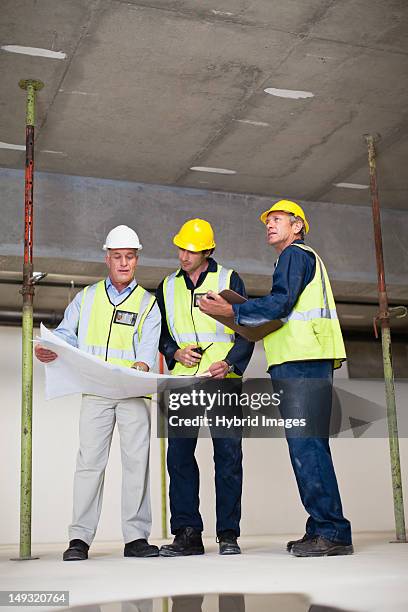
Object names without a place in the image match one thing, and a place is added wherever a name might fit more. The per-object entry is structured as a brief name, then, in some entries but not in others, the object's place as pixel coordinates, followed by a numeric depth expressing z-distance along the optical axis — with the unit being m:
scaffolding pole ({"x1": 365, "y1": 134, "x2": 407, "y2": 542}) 5.23
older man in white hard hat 3.98
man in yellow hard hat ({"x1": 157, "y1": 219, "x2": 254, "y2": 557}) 4.03
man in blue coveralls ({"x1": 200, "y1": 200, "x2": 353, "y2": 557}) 3.69
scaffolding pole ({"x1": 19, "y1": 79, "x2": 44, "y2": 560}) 4.32
